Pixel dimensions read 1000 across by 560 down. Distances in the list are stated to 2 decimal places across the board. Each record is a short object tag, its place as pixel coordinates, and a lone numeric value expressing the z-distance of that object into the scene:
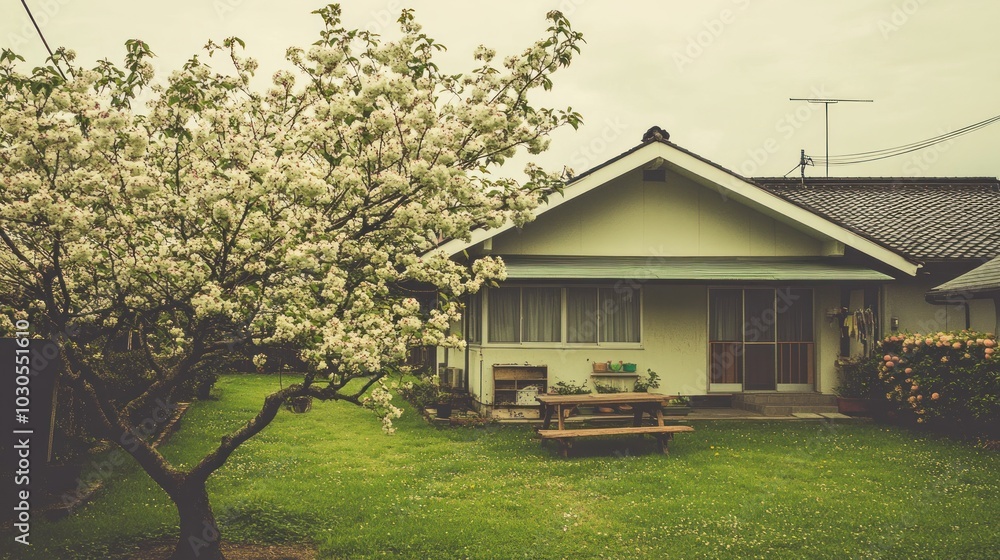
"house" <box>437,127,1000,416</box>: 14.29
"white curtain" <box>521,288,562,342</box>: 14.70
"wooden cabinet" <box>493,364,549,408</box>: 14.30
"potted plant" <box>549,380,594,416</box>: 14.23
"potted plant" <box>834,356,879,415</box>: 13.99
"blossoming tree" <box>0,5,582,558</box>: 5.13
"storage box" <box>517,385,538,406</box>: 14.29
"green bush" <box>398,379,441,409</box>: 14.70
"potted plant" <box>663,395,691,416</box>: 14.30
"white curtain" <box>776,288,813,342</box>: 15.50
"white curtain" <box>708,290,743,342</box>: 15.37
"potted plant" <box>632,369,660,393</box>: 14.56
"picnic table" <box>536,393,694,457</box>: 10.76
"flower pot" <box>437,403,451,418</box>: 13.70
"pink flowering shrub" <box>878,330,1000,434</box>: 11.14
